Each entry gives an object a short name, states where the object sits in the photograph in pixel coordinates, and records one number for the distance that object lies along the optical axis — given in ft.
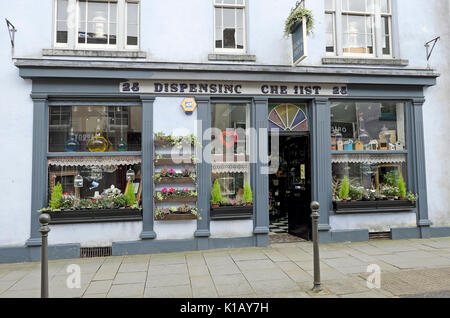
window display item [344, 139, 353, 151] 26.81
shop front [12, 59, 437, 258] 22.61
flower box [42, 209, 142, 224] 21.99
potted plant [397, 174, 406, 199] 26.12
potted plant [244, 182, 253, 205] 24.20
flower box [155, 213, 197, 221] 22.92
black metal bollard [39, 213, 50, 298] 13.11
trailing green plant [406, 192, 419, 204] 25.92
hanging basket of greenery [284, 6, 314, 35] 22.63
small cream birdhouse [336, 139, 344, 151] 26.58
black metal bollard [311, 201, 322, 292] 15.39
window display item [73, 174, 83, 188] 23.56
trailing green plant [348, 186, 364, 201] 25.80
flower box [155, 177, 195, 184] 23.12
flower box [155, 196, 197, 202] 23.15
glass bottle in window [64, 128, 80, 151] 23.58
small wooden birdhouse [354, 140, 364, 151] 26.94
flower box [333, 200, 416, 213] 25.03
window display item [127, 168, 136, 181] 23.99
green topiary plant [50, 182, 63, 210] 22.08
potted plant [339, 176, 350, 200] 25.40
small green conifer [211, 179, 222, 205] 23.81
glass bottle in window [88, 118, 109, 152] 24.00
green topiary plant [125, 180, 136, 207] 23.15
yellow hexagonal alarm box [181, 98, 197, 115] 23.80
